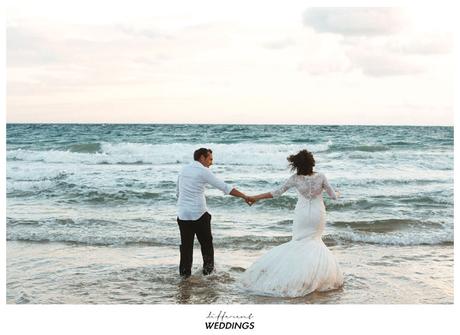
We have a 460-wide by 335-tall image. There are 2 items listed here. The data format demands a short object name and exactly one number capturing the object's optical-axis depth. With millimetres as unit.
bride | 6812
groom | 7250
